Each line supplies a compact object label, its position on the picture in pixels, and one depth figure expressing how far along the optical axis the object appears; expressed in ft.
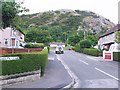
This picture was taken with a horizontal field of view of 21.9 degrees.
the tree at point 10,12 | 53.97
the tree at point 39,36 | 292.77
